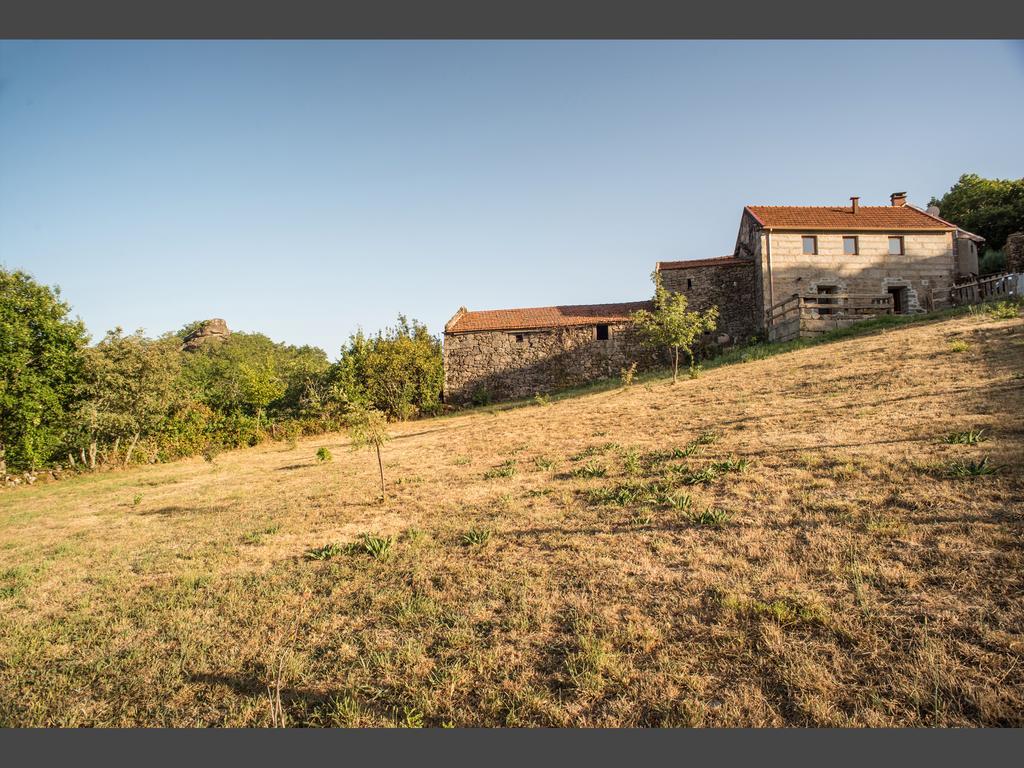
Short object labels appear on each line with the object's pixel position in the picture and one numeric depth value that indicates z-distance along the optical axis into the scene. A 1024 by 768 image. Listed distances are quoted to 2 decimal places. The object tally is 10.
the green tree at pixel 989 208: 38.97
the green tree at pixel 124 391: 20.89
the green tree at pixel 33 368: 19.44
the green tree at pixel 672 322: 19.44
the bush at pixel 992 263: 32.09
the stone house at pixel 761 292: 27.78
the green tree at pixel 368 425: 11.30
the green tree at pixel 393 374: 29.05
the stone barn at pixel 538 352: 30.55
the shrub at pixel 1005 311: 16.92
